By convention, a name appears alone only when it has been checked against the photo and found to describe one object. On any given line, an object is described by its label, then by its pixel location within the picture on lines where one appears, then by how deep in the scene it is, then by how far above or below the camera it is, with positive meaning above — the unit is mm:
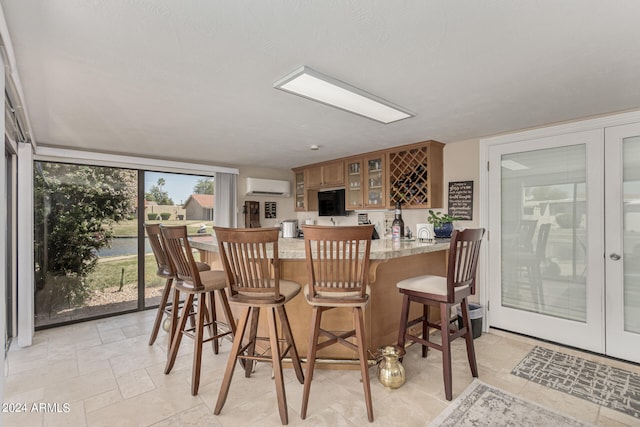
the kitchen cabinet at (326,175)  4809 +646
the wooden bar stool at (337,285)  1841 -445
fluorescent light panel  1952 +857
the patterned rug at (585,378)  2143 -1275
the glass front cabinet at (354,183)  4535 +467
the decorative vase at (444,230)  3592 -178
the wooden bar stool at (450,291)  2174 -576
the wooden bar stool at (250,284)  1832 -439
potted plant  3527 -110
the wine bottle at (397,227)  3127 -126
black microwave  4975 +191
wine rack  3732 +500
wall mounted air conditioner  5145 +469
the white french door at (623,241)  2672 -232
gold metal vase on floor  2236 -1129
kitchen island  2480 -757
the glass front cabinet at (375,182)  4209 +465
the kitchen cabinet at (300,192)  5522 +407
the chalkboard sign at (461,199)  3617 +182
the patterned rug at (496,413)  1912 -1278
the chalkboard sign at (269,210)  5602 +83
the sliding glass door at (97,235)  3668 -251
